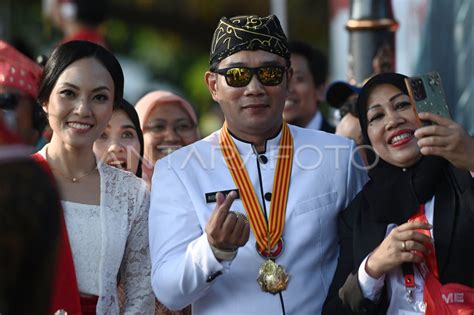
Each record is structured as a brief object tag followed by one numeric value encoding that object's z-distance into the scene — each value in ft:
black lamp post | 44.78
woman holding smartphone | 25.69
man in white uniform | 27.86
